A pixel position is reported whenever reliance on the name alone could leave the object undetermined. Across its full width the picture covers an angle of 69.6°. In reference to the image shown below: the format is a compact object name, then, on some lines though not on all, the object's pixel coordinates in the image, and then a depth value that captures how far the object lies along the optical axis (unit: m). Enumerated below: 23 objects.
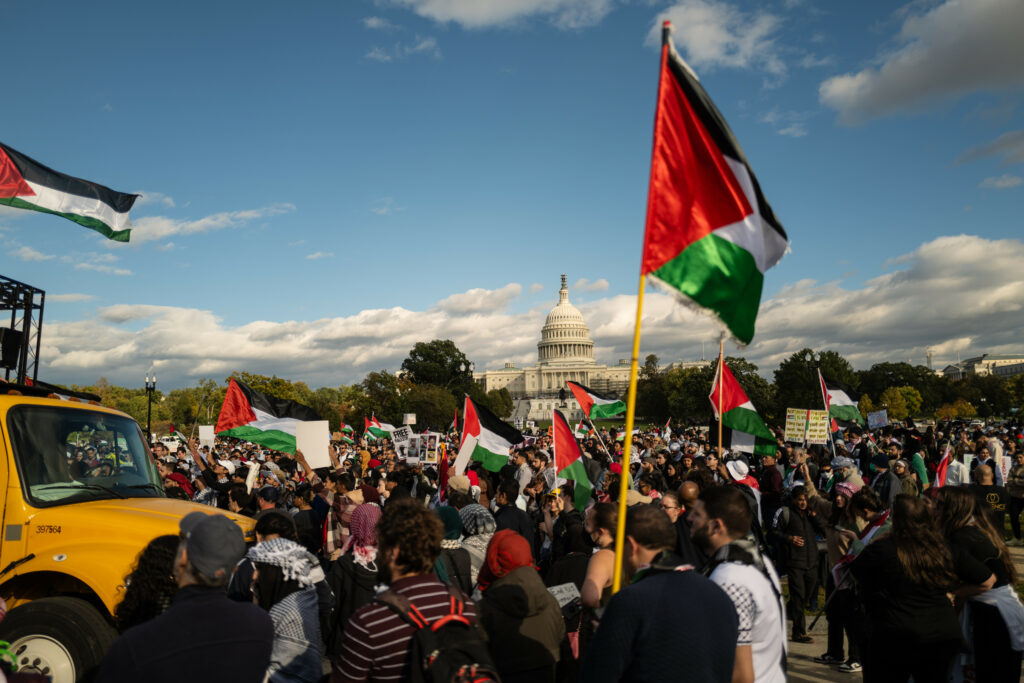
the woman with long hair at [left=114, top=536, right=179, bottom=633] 4.03
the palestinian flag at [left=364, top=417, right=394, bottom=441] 26.49
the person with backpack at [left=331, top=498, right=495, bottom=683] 3.13
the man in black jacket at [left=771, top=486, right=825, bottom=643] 8.66
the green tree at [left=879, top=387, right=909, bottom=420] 80.19
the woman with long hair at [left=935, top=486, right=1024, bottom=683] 5.00
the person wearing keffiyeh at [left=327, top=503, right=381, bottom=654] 5.66
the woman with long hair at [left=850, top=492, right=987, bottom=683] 4.52
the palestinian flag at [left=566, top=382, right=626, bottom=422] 15.62
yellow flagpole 3.61
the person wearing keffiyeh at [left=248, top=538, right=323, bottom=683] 4.18
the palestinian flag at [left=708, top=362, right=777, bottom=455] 11.87
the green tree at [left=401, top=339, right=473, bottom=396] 97.38
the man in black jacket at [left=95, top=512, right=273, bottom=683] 2.73
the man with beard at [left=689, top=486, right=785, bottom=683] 3.50
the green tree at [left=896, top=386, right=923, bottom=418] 88.38
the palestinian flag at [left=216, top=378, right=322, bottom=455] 12.62
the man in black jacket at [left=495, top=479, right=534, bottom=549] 7.59
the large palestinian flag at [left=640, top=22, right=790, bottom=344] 4.23
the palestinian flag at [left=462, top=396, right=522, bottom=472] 12.47
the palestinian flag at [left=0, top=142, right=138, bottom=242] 9.95
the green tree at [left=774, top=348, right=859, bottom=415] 69.12
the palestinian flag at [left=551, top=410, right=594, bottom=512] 9.33
